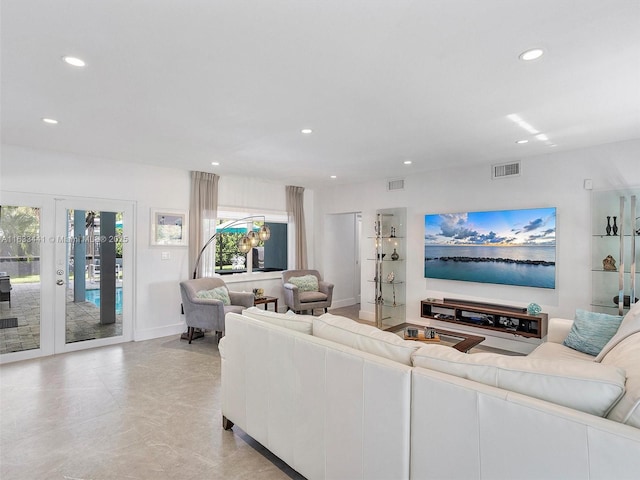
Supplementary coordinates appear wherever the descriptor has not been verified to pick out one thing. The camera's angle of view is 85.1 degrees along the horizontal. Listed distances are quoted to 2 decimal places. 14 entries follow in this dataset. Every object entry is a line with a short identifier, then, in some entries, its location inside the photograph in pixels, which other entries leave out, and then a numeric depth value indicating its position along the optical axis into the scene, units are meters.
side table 5.57
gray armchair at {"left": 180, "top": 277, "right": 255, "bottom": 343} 4.73
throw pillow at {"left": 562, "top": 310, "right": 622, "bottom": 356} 2.91
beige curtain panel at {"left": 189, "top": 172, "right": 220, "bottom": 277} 5.65
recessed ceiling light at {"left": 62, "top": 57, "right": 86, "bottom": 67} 2.25
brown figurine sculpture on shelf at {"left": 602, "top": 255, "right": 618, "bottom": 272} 4.02
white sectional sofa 1.18
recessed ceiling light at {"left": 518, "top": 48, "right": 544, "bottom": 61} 2.12
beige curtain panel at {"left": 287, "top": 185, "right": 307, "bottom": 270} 7.11
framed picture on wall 5.32
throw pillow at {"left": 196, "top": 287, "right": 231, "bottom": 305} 5.09
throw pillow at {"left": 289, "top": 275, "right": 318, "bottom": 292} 6.54
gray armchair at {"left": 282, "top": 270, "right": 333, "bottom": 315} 6.22
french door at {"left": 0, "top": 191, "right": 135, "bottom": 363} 4.27
